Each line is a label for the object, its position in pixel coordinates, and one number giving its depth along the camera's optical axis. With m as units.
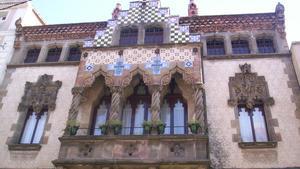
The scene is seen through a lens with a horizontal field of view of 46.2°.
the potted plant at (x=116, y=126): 13.87
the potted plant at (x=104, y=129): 14.02
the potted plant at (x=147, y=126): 13.80
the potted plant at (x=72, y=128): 14.13
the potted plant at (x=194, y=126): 13.44
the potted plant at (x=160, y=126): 13.73
